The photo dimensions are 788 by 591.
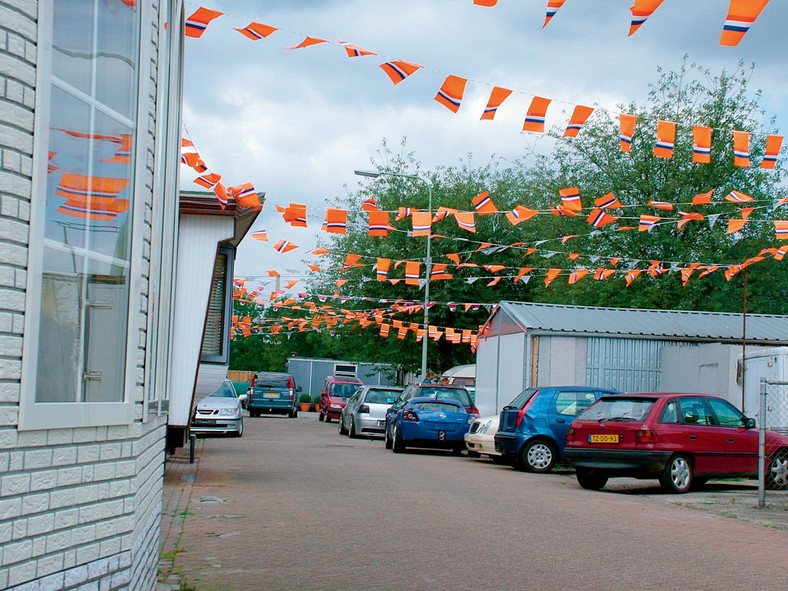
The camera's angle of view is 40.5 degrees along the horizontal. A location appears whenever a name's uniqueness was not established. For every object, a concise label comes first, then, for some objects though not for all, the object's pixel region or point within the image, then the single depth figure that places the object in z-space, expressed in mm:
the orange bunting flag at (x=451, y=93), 12734
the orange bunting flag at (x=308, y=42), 11621
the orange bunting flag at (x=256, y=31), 11414
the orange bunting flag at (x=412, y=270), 27133
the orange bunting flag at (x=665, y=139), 14312
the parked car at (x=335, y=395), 42188
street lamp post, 31672
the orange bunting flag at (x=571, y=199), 18969
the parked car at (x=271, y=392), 45188
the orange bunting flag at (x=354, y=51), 11625
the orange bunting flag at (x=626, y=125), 14250
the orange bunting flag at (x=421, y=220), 19783
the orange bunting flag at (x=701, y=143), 14602
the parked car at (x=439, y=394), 25391
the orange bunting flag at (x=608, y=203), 19922
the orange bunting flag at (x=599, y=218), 19861
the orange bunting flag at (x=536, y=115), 13609
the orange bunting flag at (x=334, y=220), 19953
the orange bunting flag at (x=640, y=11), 8664
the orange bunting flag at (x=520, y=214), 19250
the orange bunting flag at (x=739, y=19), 8430
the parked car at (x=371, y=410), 30109
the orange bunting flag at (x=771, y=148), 14086
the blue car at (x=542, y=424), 19328
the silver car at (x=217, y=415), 26406
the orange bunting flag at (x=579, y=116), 13555
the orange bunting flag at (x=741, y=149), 14289
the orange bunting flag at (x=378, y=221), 20188
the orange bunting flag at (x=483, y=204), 18984
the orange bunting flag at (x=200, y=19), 10977
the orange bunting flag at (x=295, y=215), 19891
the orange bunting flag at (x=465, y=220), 20209
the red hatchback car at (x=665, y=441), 15203
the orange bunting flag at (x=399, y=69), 12086
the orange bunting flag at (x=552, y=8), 8656
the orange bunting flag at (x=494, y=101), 13281
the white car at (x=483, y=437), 21239
